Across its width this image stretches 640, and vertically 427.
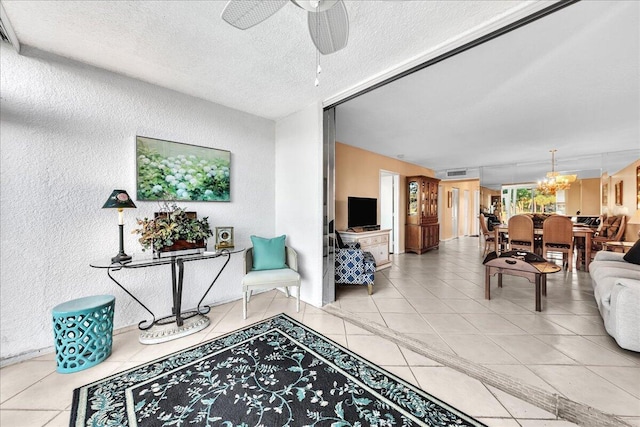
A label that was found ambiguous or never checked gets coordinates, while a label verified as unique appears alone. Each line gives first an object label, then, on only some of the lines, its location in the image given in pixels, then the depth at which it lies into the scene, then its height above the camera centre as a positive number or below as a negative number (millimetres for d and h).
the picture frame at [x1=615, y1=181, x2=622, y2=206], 4881 +349
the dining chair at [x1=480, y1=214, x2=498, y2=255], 5854 -636
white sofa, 1805 -812
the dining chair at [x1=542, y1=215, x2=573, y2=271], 4094 -481
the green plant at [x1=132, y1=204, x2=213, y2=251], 2162 -174
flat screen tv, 4672 -13
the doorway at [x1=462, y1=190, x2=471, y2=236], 9867 -95
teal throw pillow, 2857 -533
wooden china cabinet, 6205 -135
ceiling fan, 1176 +1059
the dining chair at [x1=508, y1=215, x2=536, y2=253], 4441 -467
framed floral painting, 2424 +460
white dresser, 4098 -602
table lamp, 2008 +71
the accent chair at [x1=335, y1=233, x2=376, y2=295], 3260 -823
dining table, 4125 -463
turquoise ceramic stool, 1734 -933
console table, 2047 -1114
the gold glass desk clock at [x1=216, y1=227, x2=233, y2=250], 2752 -315
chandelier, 5117 +599
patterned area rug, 1330 -1191
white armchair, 2547 -750
